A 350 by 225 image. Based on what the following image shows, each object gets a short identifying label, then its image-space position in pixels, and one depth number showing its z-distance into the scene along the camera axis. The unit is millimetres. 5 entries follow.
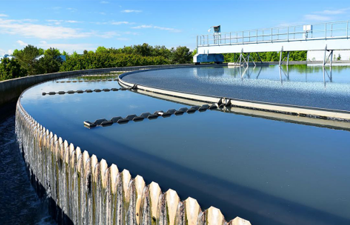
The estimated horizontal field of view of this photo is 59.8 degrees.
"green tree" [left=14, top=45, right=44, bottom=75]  52516
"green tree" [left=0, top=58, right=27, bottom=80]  32938
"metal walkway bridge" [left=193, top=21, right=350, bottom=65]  30438
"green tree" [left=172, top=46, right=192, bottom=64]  71125
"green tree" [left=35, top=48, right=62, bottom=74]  52188
